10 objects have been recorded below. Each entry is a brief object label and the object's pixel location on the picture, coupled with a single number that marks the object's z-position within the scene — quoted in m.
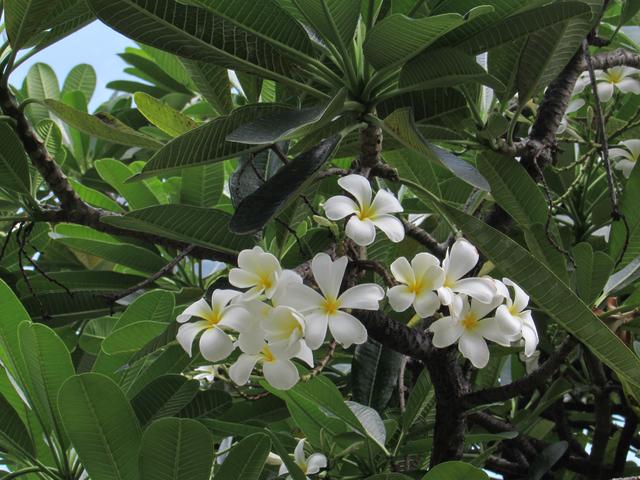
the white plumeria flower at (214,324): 0.86
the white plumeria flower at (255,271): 0.88
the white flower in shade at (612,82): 1.52
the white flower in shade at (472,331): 0.92
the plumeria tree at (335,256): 0.92
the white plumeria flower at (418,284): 0.89
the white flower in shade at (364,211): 0.88
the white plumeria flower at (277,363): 0.84
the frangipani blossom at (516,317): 0.93
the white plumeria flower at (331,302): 0.84
